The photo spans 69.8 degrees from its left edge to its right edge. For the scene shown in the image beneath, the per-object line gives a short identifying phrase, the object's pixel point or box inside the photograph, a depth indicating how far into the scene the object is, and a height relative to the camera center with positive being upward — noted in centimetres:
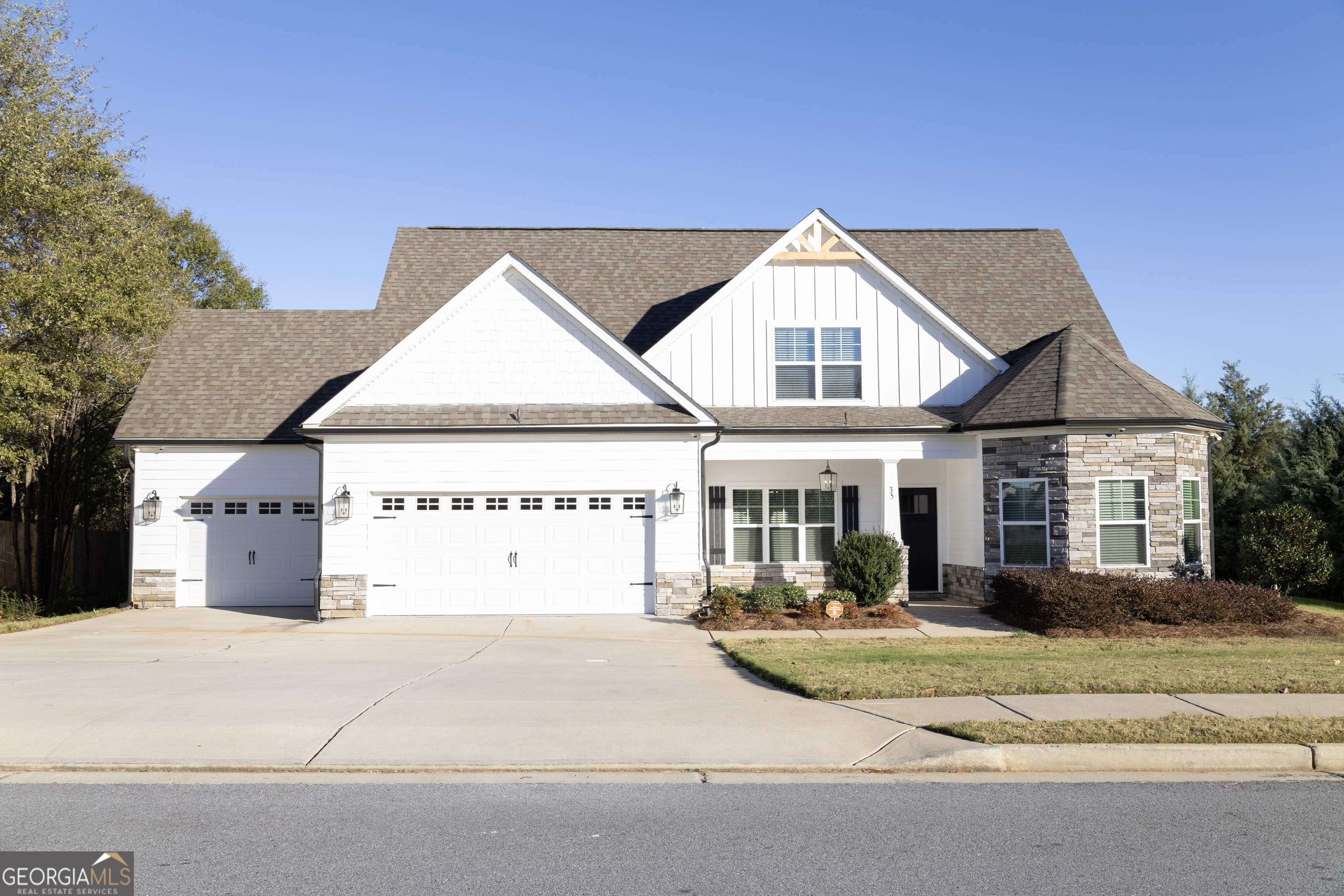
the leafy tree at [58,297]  1889 +407
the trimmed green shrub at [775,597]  1698 -175
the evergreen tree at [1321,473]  2011 +54
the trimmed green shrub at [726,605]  1659 -182
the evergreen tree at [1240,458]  2239 +108
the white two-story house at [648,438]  1727 +116
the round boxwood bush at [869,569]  1752 -127
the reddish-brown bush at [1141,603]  1477 -162
